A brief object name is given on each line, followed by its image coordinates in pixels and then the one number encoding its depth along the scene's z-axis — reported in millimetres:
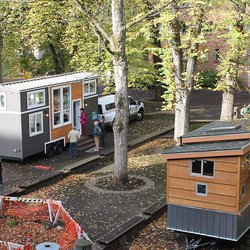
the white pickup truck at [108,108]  29734
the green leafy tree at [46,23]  28312
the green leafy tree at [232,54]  23559
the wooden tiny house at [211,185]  13797
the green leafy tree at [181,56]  22259
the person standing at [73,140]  23312
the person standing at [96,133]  24656
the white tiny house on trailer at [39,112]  22344
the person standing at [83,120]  26316
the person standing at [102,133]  25609
